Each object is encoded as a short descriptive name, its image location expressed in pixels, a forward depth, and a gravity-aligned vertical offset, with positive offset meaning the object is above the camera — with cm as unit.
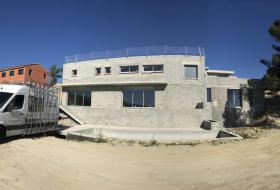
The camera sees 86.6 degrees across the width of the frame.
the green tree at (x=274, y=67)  1355 +380
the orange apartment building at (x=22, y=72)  2914 +617
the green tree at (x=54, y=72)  3874 +838
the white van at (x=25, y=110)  636 -34
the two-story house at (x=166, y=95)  1424 +105
